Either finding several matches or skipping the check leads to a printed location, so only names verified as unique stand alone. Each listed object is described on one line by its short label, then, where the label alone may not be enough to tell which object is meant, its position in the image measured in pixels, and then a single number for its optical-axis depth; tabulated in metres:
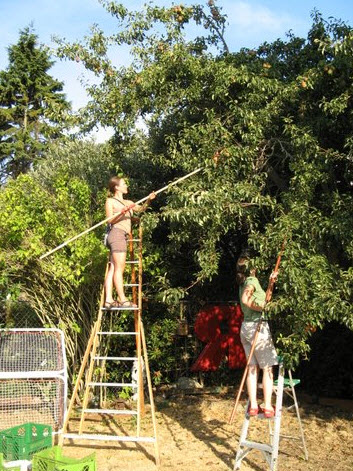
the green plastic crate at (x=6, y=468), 4.48
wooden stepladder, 6.09
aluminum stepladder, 5.16
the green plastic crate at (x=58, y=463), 4.37
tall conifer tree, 24.22
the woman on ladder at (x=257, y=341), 5.44
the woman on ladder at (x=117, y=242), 6.30
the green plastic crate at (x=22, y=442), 5.09
